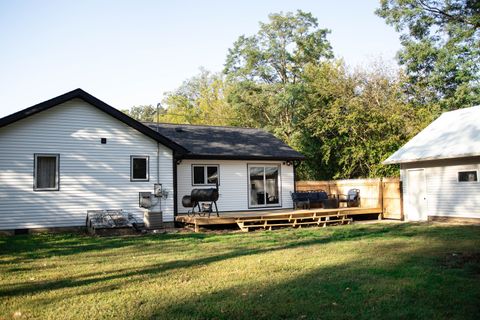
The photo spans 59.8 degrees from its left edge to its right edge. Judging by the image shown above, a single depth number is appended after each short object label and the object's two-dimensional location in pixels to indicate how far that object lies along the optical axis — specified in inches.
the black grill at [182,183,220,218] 567.3
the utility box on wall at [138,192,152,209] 590.9
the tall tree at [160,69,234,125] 1644.9
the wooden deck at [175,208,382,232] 565.9
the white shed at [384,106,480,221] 579.8
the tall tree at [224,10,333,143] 1406.3
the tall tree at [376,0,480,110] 798.5
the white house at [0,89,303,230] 530.0
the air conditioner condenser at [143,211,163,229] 569.0
